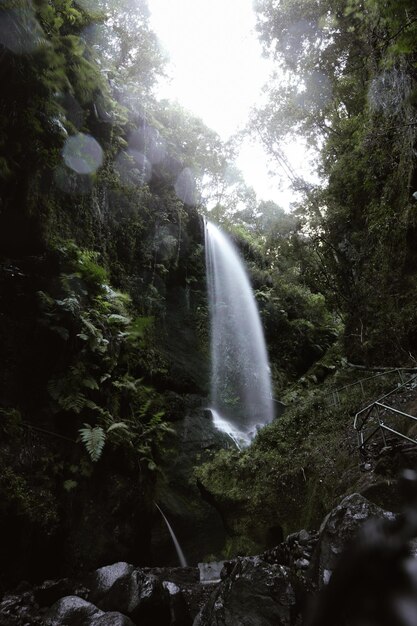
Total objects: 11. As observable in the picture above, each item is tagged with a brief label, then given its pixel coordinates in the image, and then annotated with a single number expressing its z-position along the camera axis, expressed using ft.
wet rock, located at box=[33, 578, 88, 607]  17.38
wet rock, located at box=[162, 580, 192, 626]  15.84
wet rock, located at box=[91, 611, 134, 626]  13.44
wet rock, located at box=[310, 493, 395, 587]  9.98
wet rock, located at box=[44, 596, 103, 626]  14.17
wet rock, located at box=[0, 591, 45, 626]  14.94
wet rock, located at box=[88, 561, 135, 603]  16.35
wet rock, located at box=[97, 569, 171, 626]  15.06
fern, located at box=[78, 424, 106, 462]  20.89
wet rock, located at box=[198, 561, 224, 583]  23.24
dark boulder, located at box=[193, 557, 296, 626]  10.95
